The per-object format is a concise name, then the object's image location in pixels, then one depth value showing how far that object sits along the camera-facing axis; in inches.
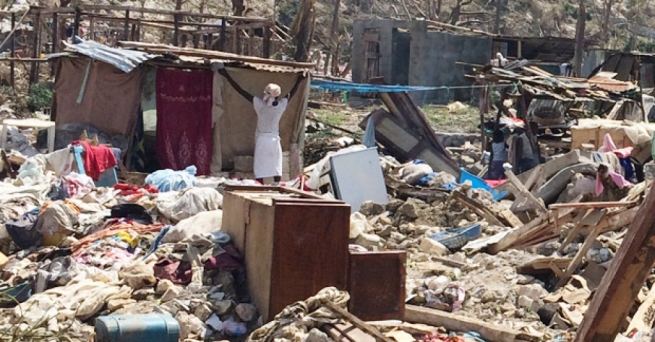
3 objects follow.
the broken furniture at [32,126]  516.7
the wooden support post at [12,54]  789.9
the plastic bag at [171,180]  442.6
